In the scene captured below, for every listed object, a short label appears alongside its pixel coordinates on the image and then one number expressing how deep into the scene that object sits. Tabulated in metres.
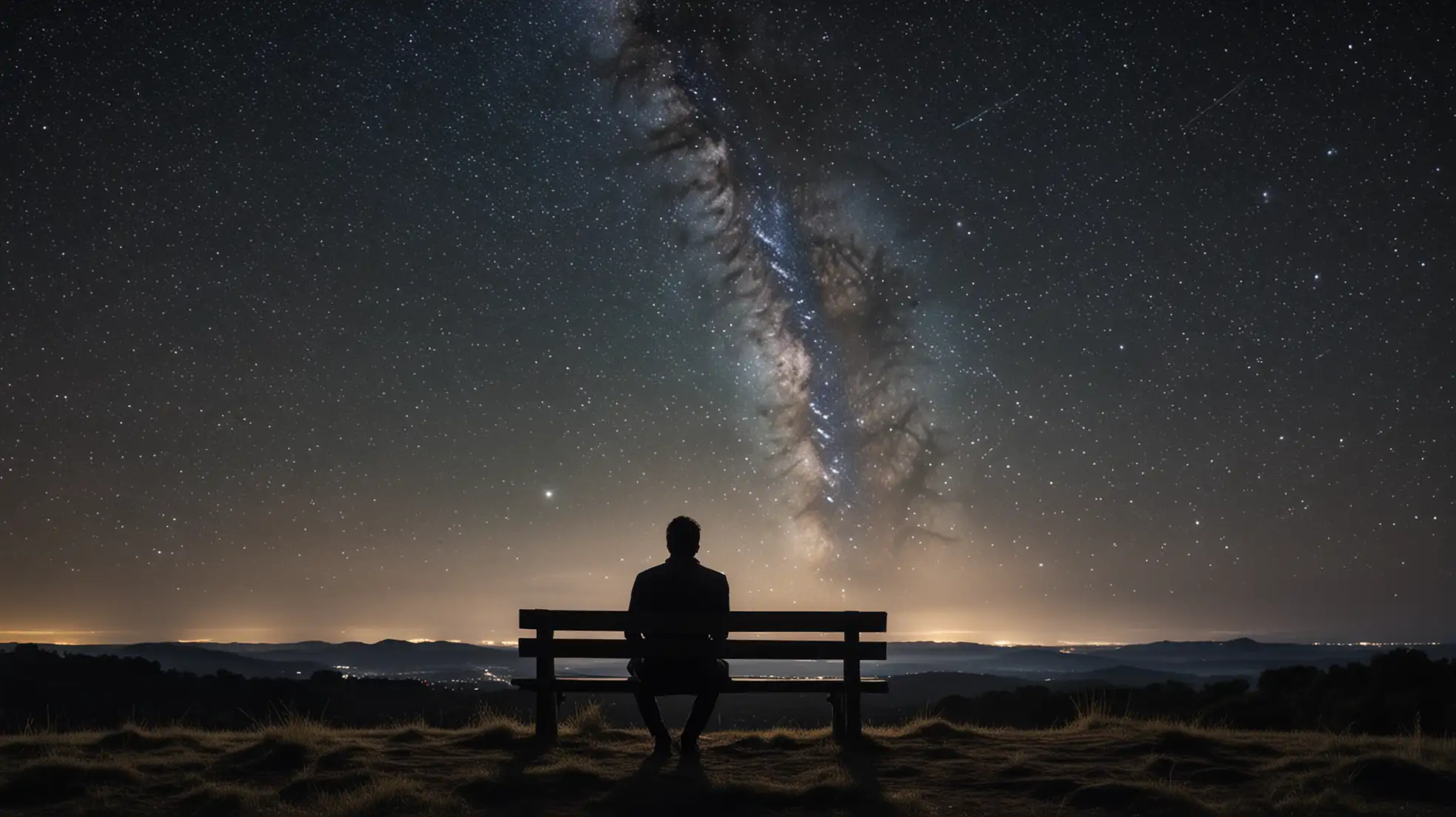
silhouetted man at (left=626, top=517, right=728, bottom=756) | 7.35
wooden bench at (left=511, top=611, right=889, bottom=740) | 7.77
